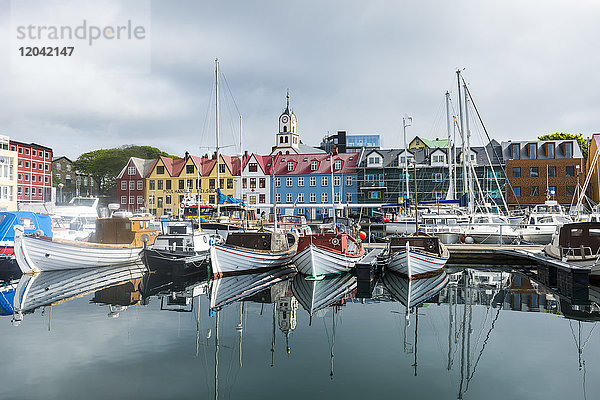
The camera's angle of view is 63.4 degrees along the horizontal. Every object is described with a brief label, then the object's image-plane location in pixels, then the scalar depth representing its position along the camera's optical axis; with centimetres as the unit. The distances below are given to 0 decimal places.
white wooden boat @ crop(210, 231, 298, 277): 2339
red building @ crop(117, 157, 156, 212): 7575
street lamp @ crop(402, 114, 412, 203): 5512
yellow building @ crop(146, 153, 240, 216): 7312
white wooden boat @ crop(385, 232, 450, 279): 2212
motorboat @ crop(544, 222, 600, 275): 2147
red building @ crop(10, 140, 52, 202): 6969
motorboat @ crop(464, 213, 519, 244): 3659
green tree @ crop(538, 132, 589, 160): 6969
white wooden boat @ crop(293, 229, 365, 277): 2303
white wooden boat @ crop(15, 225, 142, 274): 2366
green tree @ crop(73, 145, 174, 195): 8988
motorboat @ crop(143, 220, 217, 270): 2447
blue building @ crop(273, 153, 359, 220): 6969
